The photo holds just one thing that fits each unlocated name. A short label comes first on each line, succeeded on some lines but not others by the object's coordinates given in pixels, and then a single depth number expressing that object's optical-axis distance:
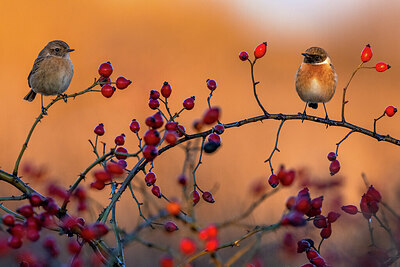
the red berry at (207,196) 10.16
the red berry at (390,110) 10.22
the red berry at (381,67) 10.24
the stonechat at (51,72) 10.55
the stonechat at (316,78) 10.56
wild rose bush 6.31
